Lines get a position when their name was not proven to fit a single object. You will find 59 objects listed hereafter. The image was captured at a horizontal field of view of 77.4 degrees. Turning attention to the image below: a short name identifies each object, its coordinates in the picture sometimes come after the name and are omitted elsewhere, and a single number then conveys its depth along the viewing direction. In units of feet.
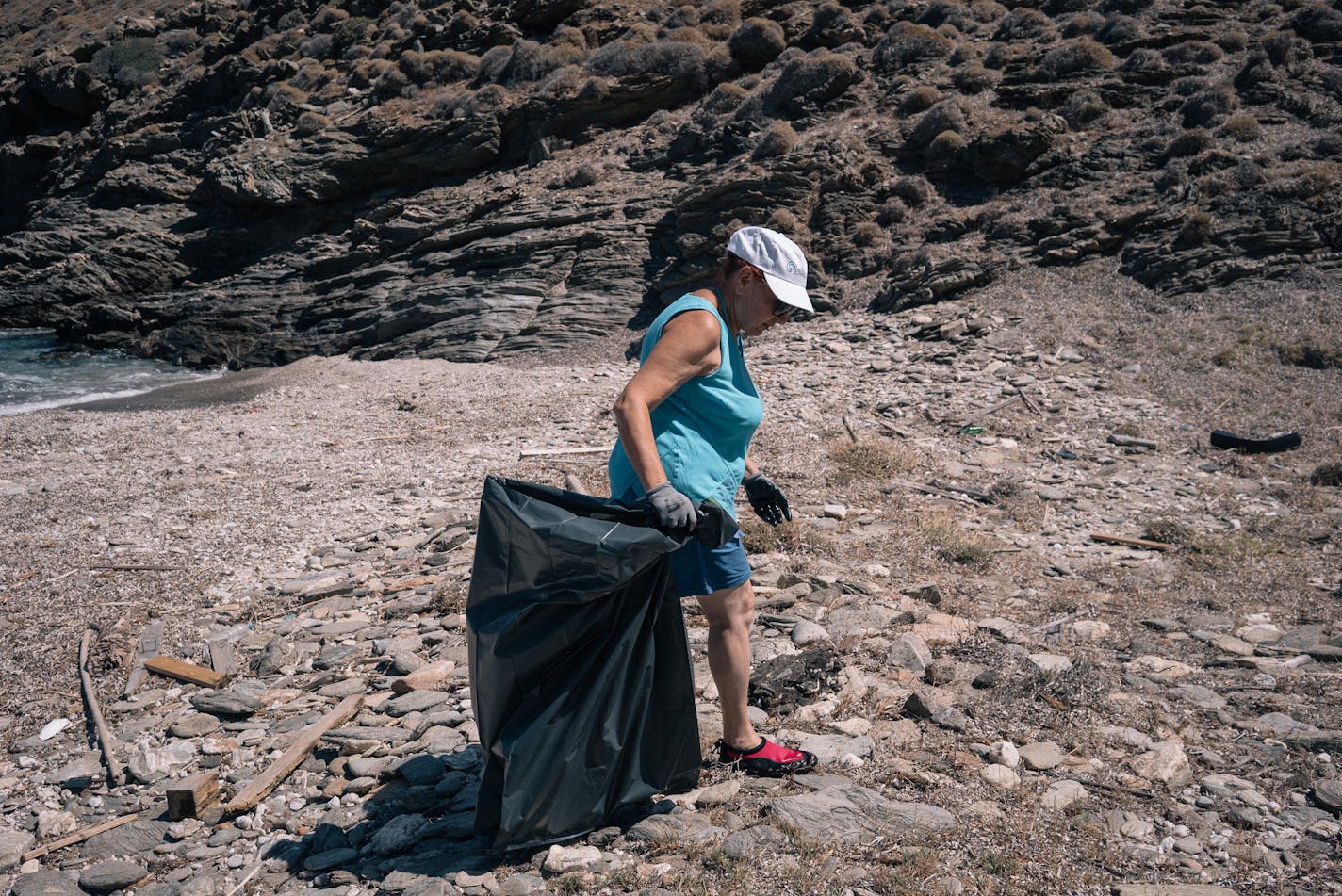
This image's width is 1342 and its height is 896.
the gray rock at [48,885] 8.29
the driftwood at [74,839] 9.12
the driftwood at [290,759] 9.72
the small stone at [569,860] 7.95
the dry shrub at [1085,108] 59.88
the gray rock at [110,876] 8.39
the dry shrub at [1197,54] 62.54
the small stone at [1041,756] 10.37
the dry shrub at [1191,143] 52.19
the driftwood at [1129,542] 20.51
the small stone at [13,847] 9.00
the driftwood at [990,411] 32.71
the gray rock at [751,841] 8.16
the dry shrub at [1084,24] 69.41
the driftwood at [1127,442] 29.24
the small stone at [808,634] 13.88
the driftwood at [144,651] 13.34
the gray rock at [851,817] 8.58
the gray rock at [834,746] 10.38
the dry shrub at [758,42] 80.12
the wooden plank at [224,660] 13.92
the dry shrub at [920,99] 65.77
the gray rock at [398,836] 8.71
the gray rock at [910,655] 13.14
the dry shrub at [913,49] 71.82
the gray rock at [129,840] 9.09
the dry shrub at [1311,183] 44.70
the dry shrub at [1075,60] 63.67
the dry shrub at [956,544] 18.48
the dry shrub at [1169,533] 20.79
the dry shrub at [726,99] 75.20
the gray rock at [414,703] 12.01
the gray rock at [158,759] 10.75
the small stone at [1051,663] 12.94
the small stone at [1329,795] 9.55
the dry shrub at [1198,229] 45.39
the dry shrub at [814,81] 69.97
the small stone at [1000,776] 9.85
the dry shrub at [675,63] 80.28
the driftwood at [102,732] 10.64
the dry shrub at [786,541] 18.70
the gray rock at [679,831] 8.36
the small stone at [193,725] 11.79
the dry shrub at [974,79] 66.85
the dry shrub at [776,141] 65.26
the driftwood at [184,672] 13.37
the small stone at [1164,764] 10.16
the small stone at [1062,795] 9.45
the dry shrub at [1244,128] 52.70
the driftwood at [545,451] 28.68
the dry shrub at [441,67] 93.40
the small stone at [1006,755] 10.37
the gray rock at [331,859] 8.54
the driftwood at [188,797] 9.52
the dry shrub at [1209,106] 55.36
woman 7.67
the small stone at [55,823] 9.56
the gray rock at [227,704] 12.37
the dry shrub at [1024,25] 71.82
